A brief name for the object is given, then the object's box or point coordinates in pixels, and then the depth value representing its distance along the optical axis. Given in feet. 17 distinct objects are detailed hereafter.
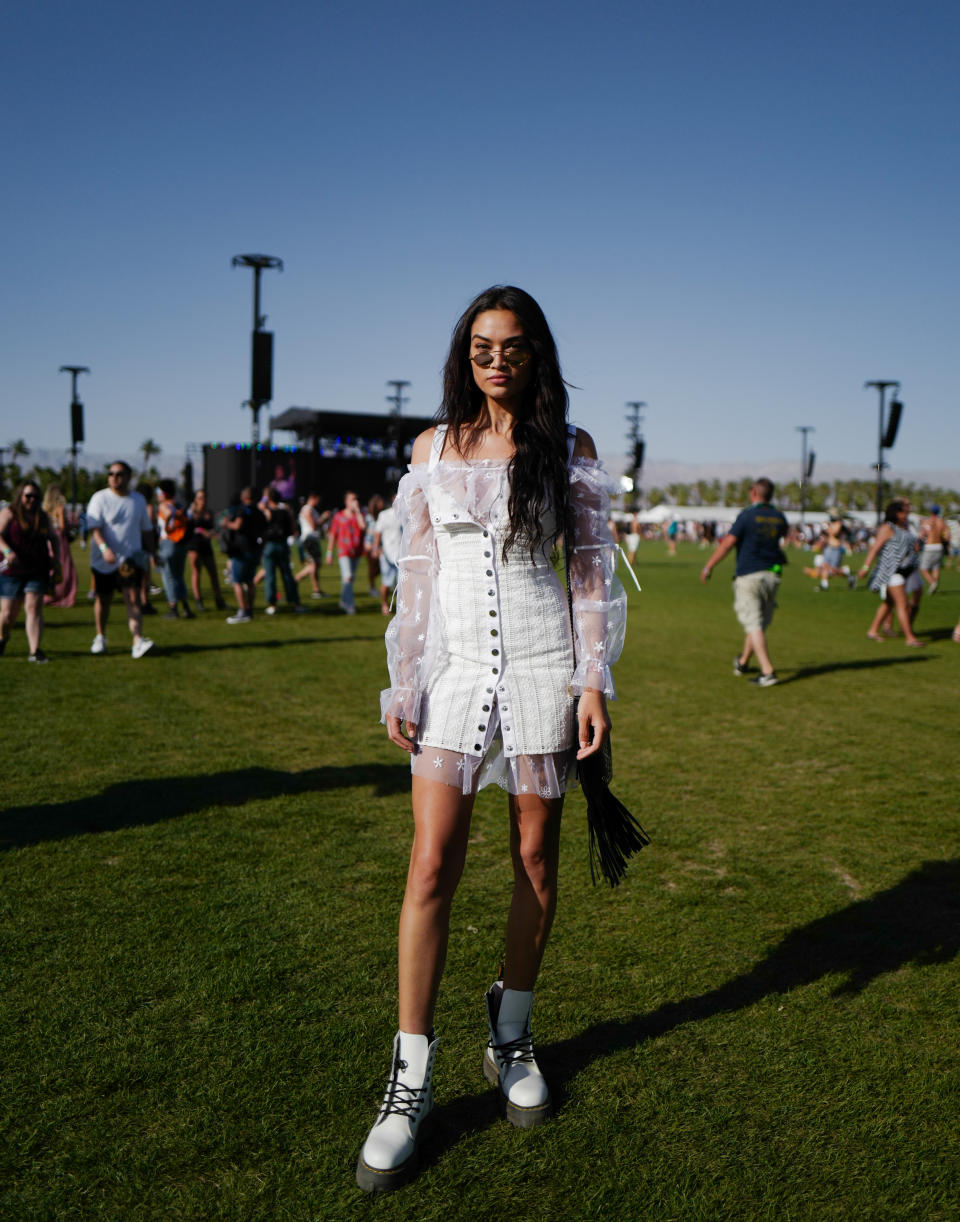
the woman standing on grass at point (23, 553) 29.09
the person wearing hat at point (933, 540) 59.77
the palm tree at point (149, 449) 392.80
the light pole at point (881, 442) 98.78
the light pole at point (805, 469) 162.71
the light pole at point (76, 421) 92.79
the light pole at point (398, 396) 137.18
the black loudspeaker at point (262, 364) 55.62
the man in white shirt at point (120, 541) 31.83
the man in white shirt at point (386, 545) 43.90
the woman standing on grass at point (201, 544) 47.52
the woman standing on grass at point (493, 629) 8.02
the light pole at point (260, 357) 55.52
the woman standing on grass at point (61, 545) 34.40
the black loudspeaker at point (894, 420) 96.12
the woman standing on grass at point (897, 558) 40.60
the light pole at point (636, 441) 155.33
